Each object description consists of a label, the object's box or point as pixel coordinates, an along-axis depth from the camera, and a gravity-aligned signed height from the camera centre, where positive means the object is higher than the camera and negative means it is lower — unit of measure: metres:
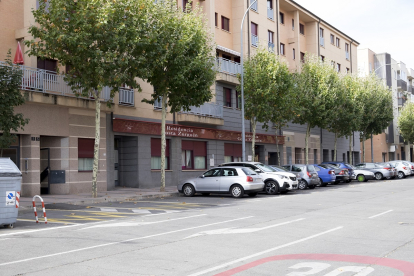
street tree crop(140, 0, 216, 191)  21.98 +5.01
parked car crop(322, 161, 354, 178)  32.41 -0.29
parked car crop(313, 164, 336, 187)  29.81 -0.82
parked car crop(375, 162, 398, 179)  37.38 -0.41
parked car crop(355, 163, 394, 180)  36.34 -0.68
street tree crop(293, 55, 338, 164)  36.29 +5.53
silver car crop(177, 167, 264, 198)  20.69 -0.84
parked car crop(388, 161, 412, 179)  39.28 -0.61
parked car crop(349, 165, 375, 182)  35.97 -1.04
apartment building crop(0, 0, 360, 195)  21.30 +2.32
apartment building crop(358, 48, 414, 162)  70.56 +10.84
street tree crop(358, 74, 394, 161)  46.22 +5.54
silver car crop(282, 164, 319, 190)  26.98 -0.68
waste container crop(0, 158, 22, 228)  12.03 -0.67
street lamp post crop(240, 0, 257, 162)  27.65 +1.73
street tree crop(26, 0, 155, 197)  18.86 +5.20
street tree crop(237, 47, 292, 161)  29.98 +4.88
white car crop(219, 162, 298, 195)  22.38 -0.78
